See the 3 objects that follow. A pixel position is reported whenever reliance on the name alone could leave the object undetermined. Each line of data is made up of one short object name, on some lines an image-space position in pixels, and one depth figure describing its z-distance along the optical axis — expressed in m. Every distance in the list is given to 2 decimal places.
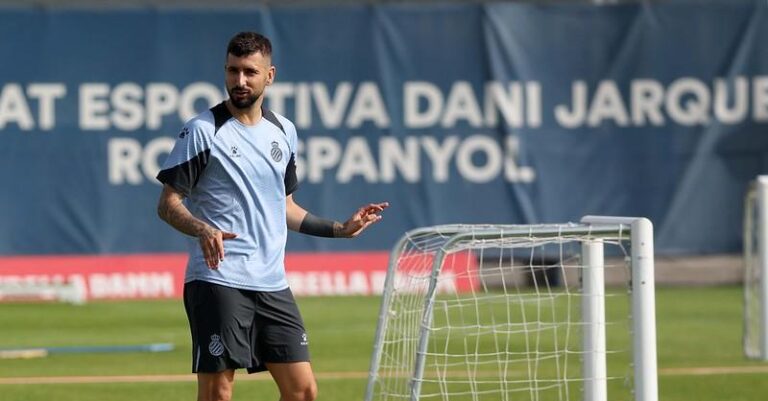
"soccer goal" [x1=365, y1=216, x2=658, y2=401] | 15.68
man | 14.59
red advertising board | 40.12
